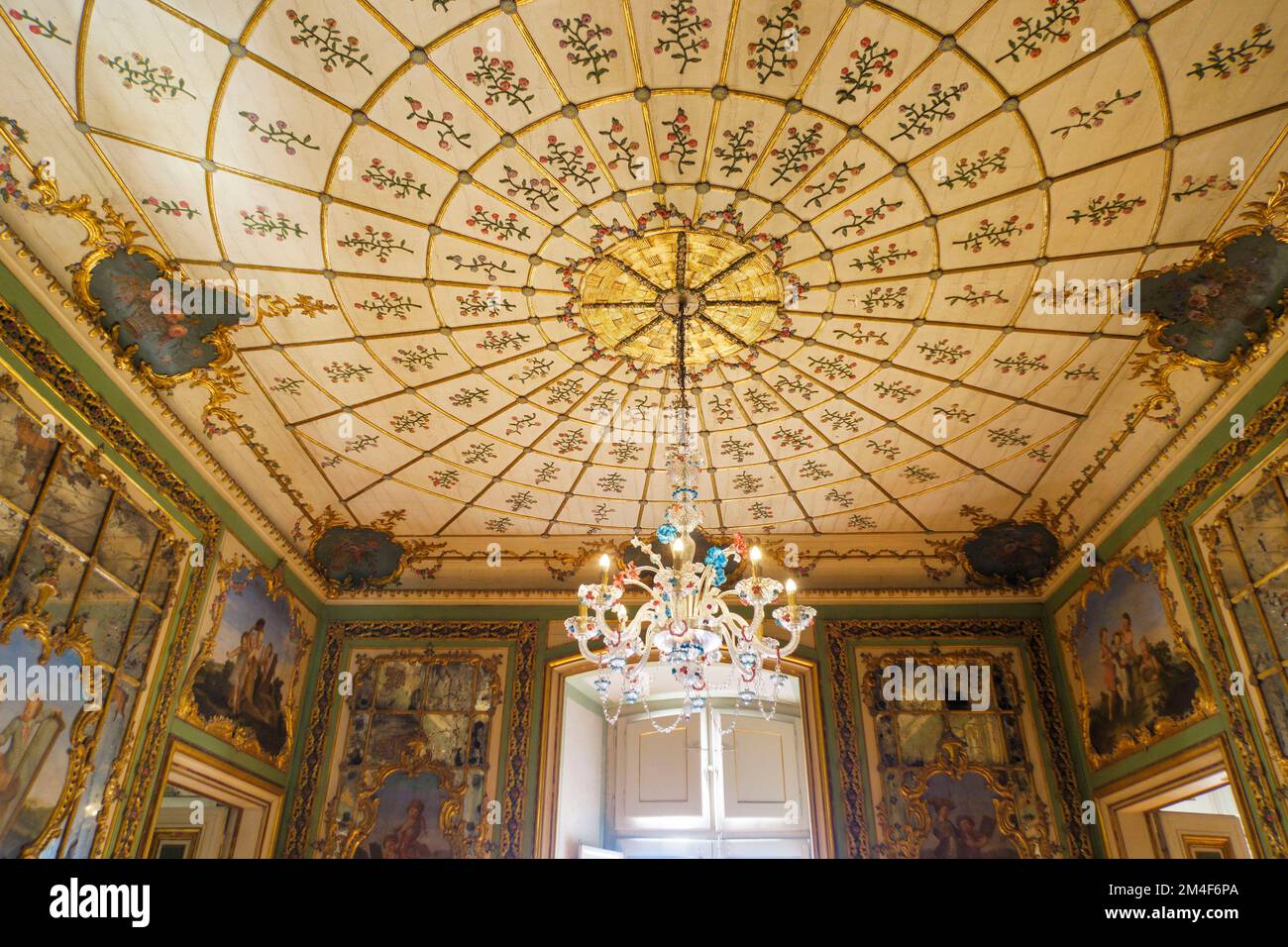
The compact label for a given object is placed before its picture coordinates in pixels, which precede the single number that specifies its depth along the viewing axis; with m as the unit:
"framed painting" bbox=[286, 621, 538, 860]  8.92
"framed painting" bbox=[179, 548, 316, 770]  7.82
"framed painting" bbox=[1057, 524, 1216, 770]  7.32
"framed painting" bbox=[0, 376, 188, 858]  5.41
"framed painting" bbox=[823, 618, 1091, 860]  8.68
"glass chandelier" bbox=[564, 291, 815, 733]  5.48
